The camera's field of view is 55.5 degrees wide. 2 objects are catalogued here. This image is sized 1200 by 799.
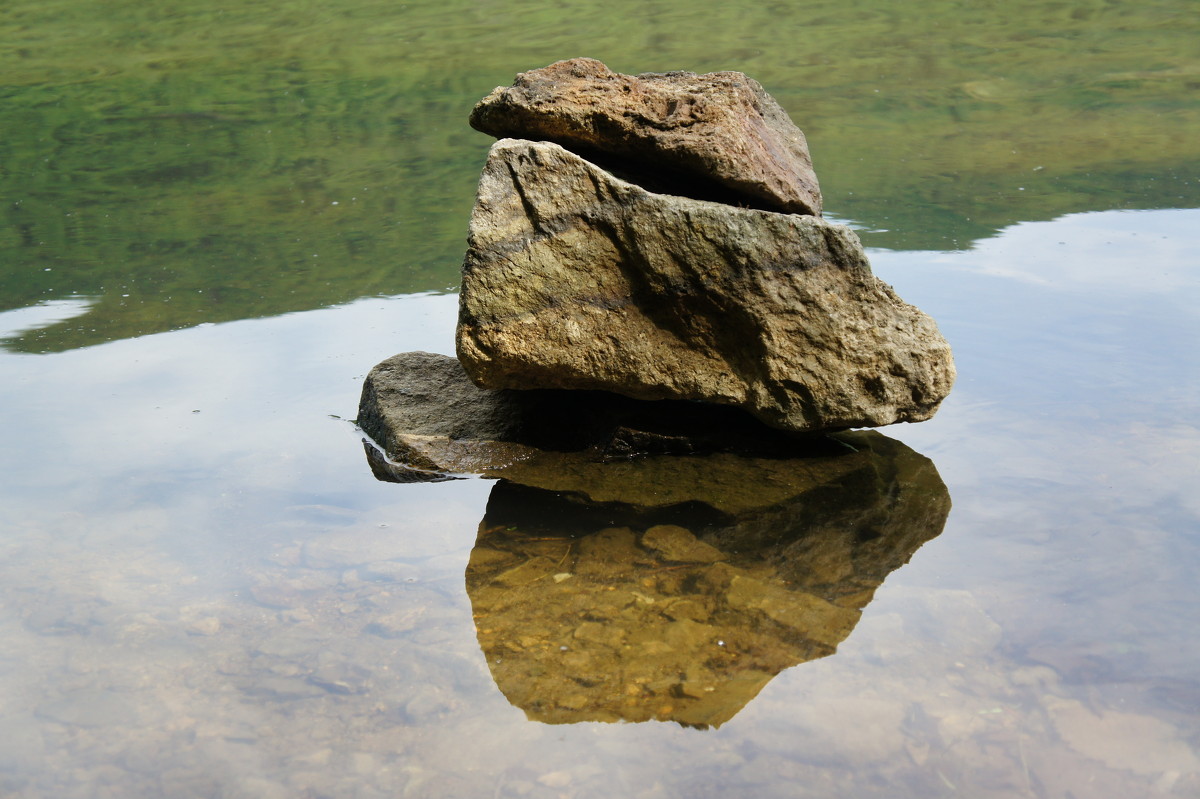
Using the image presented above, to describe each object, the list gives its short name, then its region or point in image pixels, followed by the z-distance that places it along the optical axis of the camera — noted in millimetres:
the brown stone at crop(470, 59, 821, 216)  3326
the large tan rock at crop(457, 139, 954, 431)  3199
